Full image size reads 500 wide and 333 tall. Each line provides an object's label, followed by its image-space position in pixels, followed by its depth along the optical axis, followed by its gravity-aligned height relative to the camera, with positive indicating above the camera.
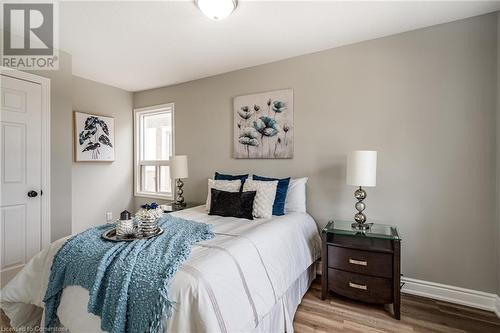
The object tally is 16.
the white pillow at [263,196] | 2.55 -0.32
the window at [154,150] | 4.16 +0.22
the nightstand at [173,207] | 3.30 -0.57
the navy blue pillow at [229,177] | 3.14 -0.16
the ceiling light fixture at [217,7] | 1.91 +1.19
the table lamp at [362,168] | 2.26 -0.03
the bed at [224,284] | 1.23 -0.71
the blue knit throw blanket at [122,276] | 1.22 -0.59
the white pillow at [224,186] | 2.92 -0.25
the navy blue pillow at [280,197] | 2.66 -0.34
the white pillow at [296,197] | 2.78 -0.35
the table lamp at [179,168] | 3.42 -0.06
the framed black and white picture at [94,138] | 3.55 +0.38
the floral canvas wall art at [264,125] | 3.03 +0.48
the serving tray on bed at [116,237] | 1.67 -0.49
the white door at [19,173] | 2.53 -0.10
